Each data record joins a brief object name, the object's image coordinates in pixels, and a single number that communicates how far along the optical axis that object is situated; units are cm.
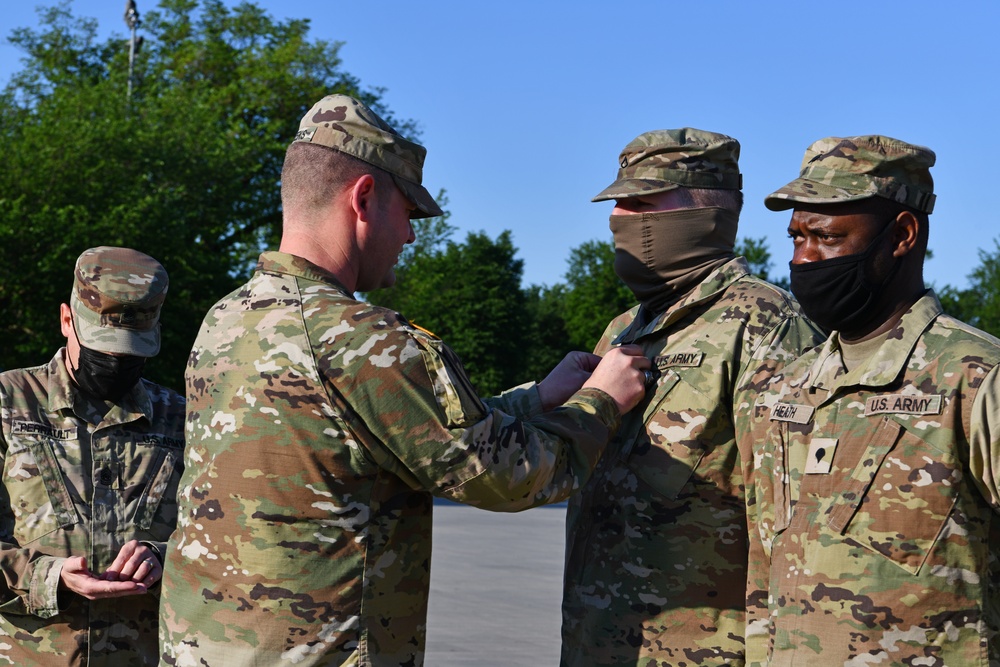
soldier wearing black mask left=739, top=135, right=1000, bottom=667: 305
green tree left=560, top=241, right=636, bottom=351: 6425
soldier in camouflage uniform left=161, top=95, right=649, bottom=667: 315
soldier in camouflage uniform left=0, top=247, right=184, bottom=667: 418
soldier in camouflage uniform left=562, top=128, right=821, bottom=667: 376
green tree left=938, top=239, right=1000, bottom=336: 5547
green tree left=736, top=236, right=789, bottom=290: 6600
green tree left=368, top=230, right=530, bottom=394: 5341
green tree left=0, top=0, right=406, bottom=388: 2983
